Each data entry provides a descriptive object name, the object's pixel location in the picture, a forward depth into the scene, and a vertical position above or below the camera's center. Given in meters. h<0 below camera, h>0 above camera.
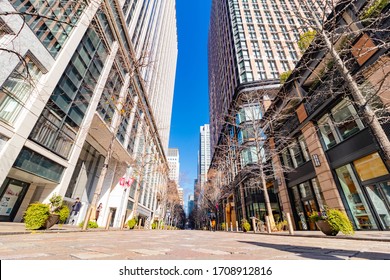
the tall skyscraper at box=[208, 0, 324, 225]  24.70 +30.91
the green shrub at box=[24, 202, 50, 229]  6.79 +0.30
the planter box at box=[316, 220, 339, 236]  7.53 +0.09
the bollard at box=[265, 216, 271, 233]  11.64 +0.27
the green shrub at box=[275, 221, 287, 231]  14.62 +0.29
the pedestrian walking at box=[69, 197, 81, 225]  15.63 +1.48
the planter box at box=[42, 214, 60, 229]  7.41 +0.14
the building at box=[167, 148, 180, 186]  101.18 +39.43
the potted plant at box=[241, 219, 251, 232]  16.39 +0.21
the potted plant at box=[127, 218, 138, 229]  16.10 +0.25
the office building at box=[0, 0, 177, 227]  9.97 +8.66
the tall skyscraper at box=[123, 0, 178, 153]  27.09 +37.02
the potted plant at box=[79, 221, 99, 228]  12.47 +0.08
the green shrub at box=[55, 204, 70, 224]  8.26 +0.53
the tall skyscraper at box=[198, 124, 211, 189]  124.19 +55.66
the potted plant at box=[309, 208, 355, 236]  6.94 +0.28
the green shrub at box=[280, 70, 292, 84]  17.60 +14.07
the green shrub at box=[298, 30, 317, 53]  11.43 +11.34
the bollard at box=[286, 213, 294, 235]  9.52 +0.15
